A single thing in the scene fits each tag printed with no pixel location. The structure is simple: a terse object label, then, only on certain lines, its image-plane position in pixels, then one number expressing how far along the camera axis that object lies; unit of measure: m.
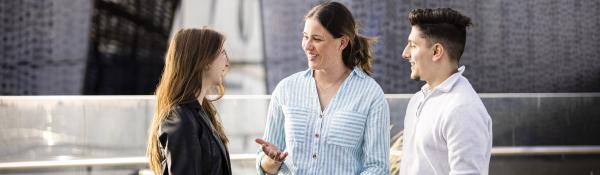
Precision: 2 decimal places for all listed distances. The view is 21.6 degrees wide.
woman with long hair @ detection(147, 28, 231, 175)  4.85
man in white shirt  4.75
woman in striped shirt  5.20
